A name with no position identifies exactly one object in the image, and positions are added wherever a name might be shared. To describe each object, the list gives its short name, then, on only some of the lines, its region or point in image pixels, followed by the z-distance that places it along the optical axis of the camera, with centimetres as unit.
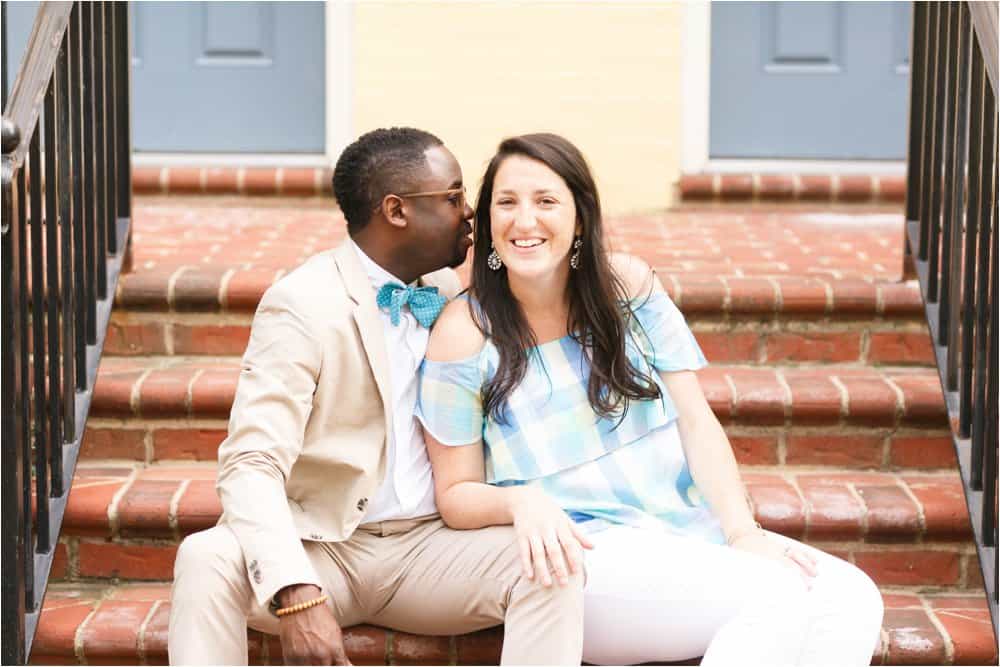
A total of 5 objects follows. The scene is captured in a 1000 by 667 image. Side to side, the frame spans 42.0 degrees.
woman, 228
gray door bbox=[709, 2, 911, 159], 518
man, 218
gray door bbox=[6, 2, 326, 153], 523
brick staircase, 274
